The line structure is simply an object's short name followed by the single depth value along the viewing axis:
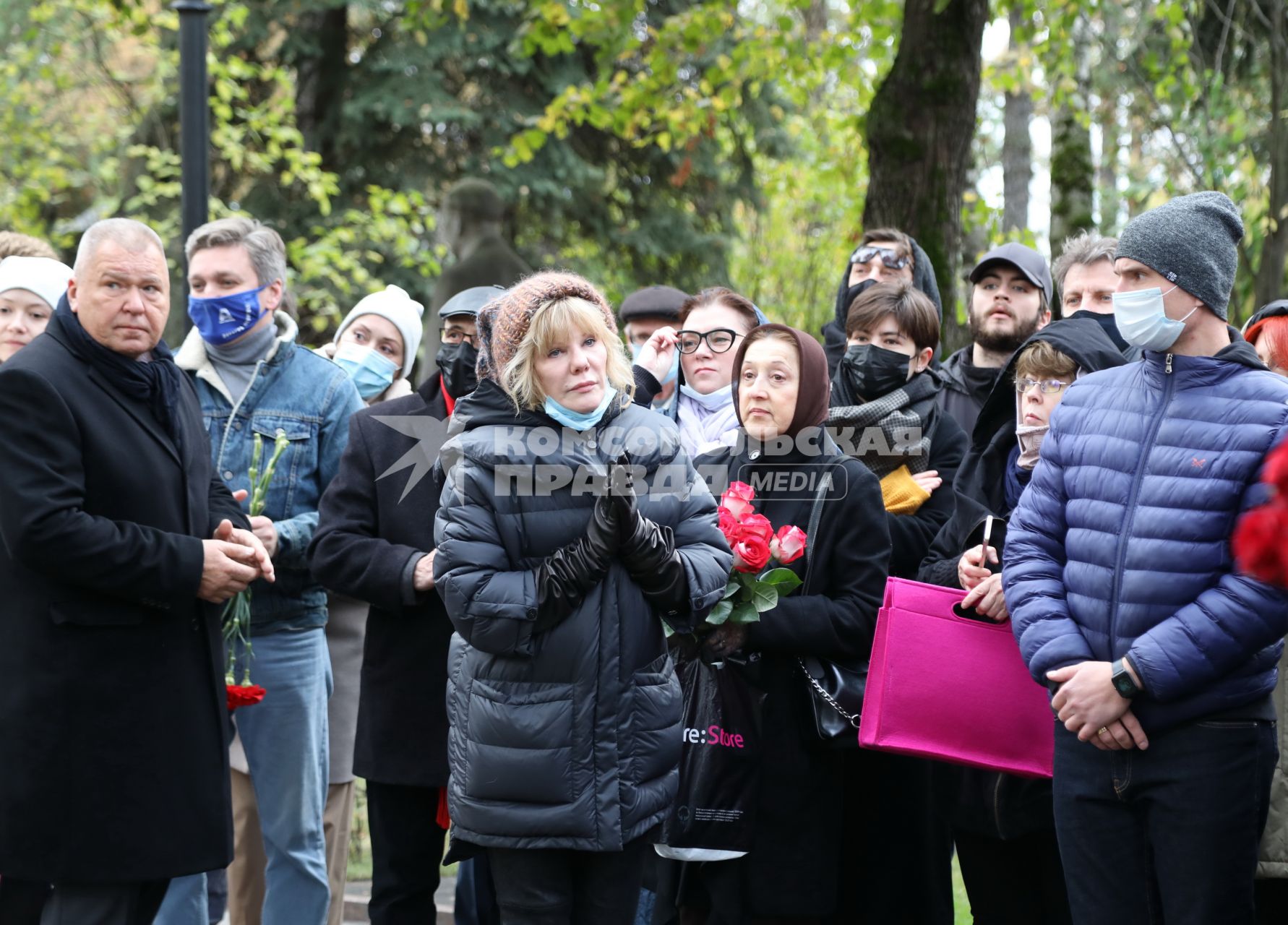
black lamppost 7.10
